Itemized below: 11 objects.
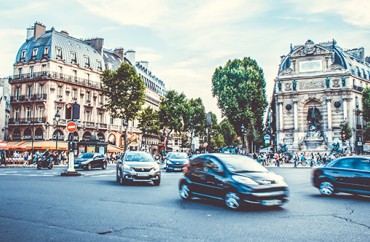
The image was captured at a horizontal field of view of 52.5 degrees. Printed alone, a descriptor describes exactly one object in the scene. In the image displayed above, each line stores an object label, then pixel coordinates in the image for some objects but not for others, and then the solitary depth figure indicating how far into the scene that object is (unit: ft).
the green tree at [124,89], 155.33
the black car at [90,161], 95.69
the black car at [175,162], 88.28
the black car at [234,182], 30.09
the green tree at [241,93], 176.86
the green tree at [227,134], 331.08
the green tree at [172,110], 215.72
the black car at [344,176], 38.80
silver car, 50.55
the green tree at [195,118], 224.94
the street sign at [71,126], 71.00
